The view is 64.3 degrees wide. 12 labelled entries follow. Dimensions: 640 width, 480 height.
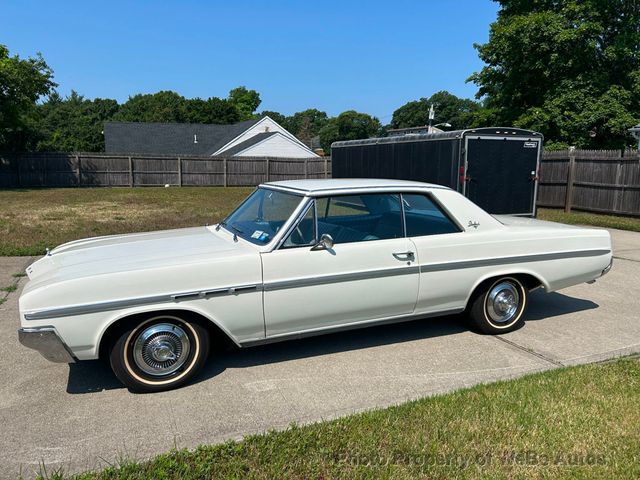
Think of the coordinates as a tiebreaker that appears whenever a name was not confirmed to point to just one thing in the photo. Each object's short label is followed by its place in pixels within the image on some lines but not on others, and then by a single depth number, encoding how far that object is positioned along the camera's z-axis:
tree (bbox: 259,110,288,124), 112.78
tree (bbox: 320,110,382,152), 99.06
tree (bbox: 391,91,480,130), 105.50
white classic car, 3.58
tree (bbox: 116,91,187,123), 78.94
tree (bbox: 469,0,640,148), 21.31
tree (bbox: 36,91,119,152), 73.75
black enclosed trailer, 11.68
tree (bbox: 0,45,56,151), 25.48
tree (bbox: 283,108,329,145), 113.03
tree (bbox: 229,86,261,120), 95.31
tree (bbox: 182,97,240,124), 76.75
